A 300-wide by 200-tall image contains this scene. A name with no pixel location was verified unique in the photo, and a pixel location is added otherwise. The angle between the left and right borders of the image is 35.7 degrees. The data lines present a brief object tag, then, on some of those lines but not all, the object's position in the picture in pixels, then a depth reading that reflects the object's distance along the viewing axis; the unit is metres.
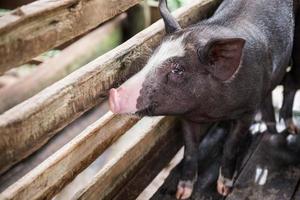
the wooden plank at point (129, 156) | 2.49
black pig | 2.17
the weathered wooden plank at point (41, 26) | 1.67
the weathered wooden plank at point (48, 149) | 2.97
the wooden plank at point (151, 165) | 2.83
